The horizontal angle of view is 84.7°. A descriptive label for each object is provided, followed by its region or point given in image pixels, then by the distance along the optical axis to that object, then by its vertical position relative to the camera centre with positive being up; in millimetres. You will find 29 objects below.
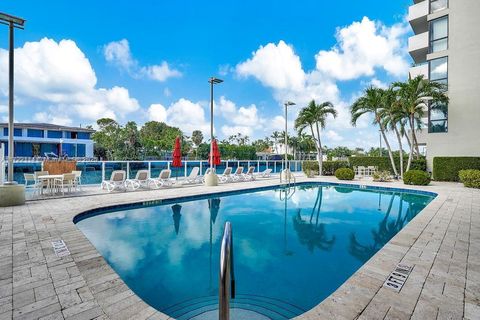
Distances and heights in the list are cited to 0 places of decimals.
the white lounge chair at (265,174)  18028 -1256
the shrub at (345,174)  16219 -1093
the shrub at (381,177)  15844 -1231
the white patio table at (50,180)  8752 -936
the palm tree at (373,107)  16672 +3236
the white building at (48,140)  36062 +2044
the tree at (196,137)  66312 +4585
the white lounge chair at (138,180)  11328 -1091
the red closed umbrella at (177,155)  12992 -23
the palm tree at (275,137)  67156 +4890
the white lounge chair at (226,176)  14927 -1174
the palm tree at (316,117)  19875 +2972
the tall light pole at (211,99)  12169 +2681
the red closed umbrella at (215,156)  13400 -36
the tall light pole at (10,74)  7199 +2204
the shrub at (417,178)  13328 -1071
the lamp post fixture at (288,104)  17391 +3468
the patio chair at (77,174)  9923 -736
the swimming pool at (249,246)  3445 -1807
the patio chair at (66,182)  9308 -1028
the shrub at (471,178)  12228 -998
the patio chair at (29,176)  9227 -790
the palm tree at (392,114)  16172 +2695
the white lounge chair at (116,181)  10469 -1048
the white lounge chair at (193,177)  13703 -1143
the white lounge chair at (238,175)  15462 -1157
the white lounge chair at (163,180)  12010 -1150
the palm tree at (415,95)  15133 +3622
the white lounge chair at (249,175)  15927 -1198
